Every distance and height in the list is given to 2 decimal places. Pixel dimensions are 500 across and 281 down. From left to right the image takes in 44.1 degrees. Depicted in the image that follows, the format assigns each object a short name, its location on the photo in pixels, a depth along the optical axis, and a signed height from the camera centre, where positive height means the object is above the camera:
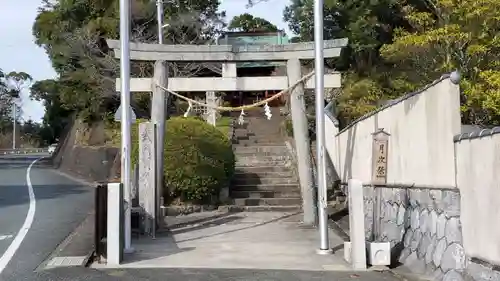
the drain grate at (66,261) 9.27 -1.65
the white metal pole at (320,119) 10.75 +0.59
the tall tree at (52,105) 43.38 +4.04
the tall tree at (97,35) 31.12 +6.26
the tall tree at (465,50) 18.42 +3.29
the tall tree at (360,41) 23.78 +4.55
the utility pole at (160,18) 26.20 +5.89
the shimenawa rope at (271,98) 13.42 +1.37
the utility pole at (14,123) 77.94 +4.21
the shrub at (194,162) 16.44 -0.23
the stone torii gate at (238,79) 14.29 +1.73
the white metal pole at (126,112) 10.57 +0.73
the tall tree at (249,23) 56.16 +12.00
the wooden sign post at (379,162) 11.83 -0.21
